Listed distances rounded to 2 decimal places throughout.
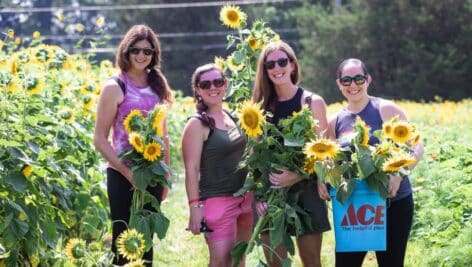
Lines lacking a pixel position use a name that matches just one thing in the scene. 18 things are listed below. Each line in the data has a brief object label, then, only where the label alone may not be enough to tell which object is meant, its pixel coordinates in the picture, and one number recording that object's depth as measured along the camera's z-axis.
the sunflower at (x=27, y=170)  7.27
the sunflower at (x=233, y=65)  8.25
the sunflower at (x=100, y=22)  13.14
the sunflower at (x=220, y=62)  8.26
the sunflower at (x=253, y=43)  8.20
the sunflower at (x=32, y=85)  8.09
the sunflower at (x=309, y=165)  6.70
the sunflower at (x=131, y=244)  6.36
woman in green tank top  7.26
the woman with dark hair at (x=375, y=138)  7.00
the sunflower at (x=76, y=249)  6.64
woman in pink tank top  7.44
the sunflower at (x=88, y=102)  10.62
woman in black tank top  7.07
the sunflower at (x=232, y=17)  8.38
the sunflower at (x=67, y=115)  9.54
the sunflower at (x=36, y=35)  12.90
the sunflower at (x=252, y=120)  6.60
